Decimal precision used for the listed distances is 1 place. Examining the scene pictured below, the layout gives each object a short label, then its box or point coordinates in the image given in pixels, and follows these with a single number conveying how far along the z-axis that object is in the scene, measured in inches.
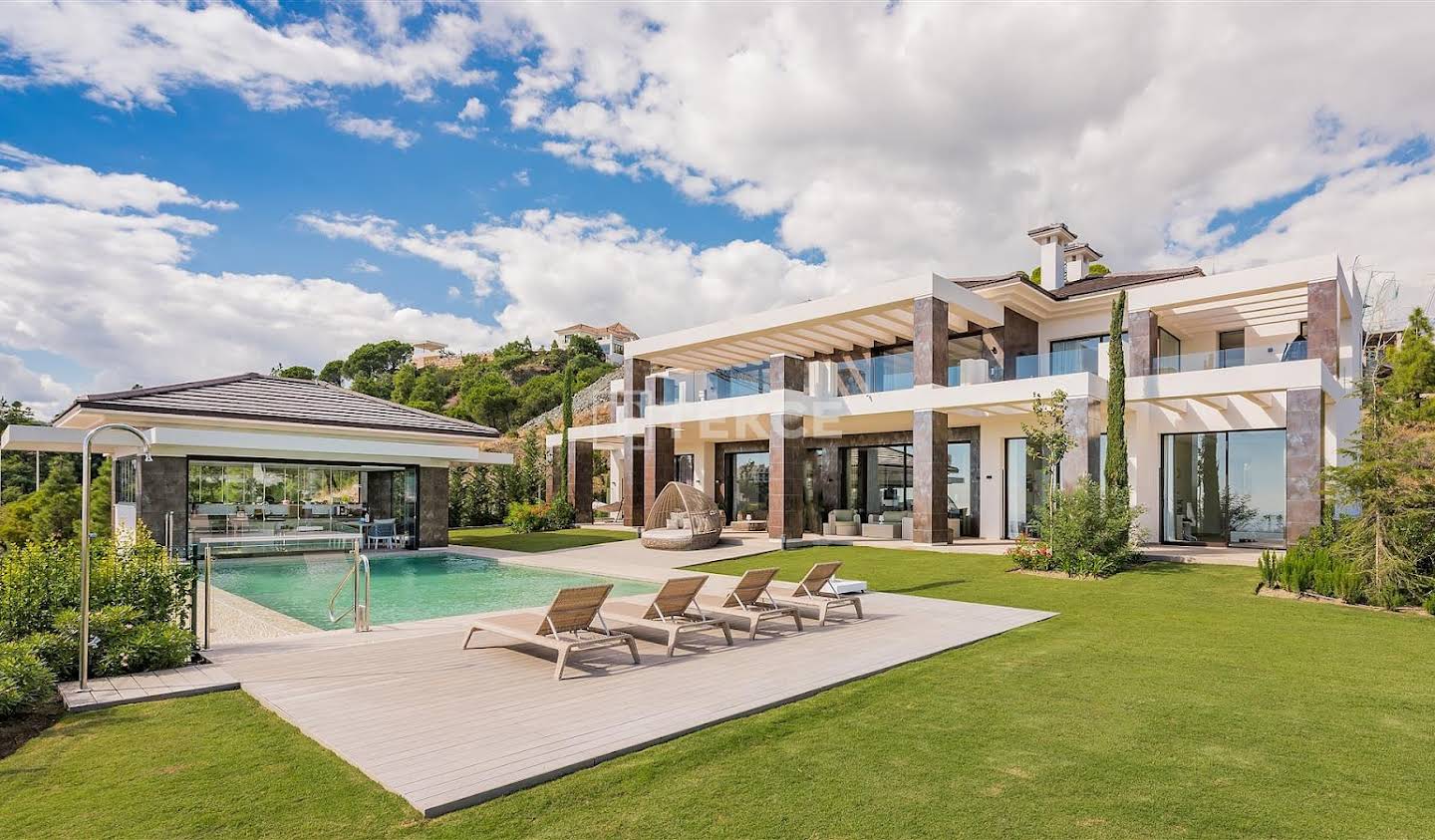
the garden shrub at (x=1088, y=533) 579.5
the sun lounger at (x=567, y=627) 286.8
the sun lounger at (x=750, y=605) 357.7
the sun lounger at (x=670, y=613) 324.2
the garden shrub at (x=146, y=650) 275.4
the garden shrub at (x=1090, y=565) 560.7
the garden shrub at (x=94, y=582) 287.4
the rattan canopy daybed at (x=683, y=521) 781.9
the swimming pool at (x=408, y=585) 486.9
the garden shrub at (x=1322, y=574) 445.1
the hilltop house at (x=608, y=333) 4013.8
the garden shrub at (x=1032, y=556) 595.5
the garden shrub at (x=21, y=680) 229.9
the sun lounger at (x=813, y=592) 394.4
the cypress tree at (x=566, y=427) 1165.1
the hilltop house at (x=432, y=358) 3309.5
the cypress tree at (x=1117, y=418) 644.1
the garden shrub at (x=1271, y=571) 486.0
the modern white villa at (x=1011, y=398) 668.7
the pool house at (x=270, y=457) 651.5
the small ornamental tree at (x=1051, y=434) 639.8
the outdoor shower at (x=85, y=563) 255.6
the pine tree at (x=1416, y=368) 836.6
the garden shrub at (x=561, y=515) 1055.0
